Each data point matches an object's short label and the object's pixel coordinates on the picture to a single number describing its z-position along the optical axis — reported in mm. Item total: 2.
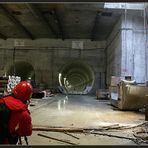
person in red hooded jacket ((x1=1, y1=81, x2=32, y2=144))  2143
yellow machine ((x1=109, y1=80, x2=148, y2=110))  6692
